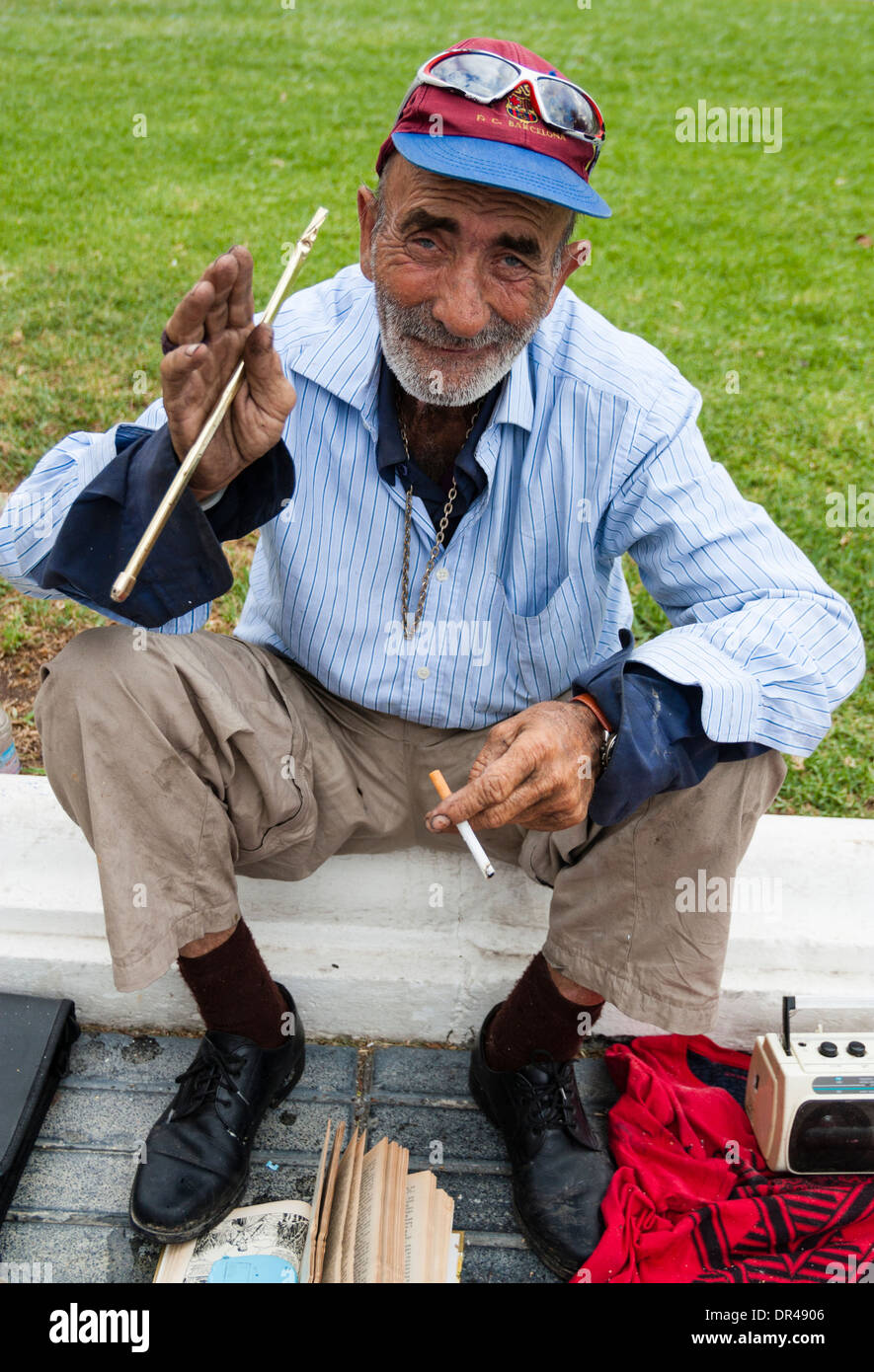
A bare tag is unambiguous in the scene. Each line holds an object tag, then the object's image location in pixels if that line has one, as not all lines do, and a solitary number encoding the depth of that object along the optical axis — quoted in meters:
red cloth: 1.89
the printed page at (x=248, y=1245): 1.86
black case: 1.97
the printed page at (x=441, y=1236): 1.86
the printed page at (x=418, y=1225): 1.83
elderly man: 1.65
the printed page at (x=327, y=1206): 1.78
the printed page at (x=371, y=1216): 1.77
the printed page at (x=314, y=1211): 1.80
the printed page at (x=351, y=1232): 1.77
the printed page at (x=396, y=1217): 1.79
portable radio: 1.97
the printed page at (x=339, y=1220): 1.77
